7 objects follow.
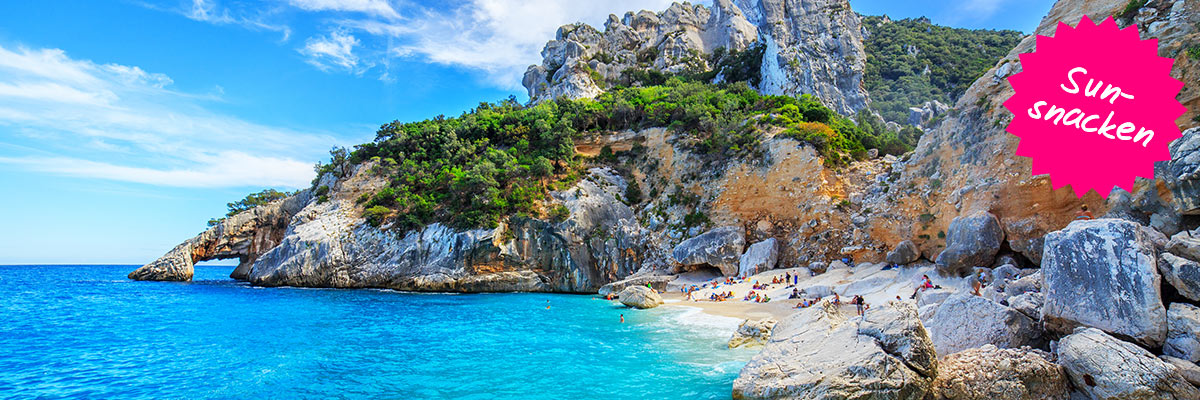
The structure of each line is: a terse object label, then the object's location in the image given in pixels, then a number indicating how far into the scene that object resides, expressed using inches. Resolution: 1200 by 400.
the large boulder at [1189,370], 284.0
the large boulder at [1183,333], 302.0
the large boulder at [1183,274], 326.0
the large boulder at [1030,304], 384.2
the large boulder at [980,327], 365.4
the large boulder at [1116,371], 278.2
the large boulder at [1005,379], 304.3
